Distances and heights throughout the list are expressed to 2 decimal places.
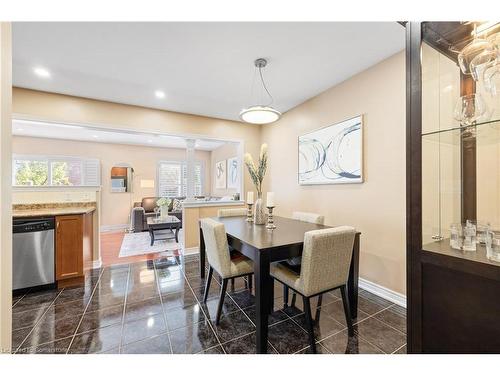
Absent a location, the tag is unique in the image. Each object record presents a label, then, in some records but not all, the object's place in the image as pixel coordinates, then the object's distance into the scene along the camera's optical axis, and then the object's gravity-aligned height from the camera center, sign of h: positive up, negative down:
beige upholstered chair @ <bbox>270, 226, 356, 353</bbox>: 1.52 -0.59
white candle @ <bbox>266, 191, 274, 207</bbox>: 2.33 -0.15
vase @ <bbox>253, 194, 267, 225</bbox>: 2.49 -0.31
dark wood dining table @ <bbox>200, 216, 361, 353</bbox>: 1.50 -0.49
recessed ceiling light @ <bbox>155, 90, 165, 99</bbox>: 3.08 +1.37
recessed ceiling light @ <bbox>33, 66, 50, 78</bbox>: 2.46 +1.36
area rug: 4.03 -1.21
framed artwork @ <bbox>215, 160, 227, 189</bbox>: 6.90 +0.41
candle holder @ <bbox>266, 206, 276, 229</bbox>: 2.26 -0.39
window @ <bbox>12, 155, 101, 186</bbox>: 5.63 +0.46
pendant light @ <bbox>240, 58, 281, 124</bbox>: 2.31 +0.82
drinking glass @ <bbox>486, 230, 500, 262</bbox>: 0.87 -0.26
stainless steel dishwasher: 2.38 -0.74
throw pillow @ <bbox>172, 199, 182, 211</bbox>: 6.39 -0.57
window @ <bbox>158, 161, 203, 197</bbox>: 7.25 +0.31
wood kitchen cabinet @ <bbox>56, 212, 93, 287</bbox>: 2.60 -0.76
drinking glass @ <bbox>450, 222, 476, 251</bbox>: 0.98 -0.24
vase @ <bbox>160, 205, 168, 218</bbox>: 4.98 -0.54
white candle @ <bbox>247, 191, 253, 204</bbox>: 2.74 -0.16
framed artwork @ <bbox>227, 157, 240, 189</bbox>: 6.06 +0.41
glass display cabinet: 0.90 +0.01
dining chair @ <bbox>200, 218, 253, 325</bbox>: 1.84 -0.65
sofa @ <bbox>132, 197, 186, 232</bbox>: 5.69 -0.79
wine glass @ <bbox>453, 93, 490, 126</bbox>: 1.02 +0.37
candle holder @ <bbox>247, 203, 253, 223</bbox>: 2.78 -0.35
